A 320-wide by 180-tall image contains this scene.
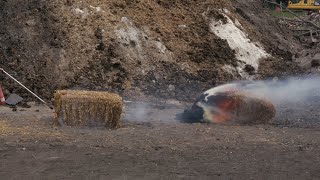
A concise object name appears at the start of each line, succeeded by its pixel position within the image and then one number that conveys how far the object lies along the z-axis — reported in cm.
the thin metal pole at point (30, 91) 1125
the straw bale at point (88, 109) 959
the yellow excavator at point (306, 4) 3603
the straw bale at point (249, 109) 1016
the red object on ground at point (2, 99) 1177
